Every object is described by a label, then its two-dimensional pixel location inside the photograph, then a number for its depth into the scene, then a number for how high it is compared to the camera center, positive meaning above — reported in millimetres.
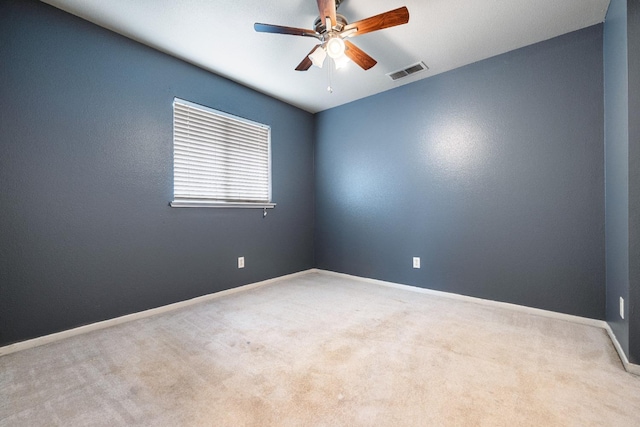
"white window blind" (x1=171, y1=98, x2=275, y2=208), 2707 +609
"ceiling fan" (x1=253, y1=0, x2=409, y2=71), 1682 +1251
